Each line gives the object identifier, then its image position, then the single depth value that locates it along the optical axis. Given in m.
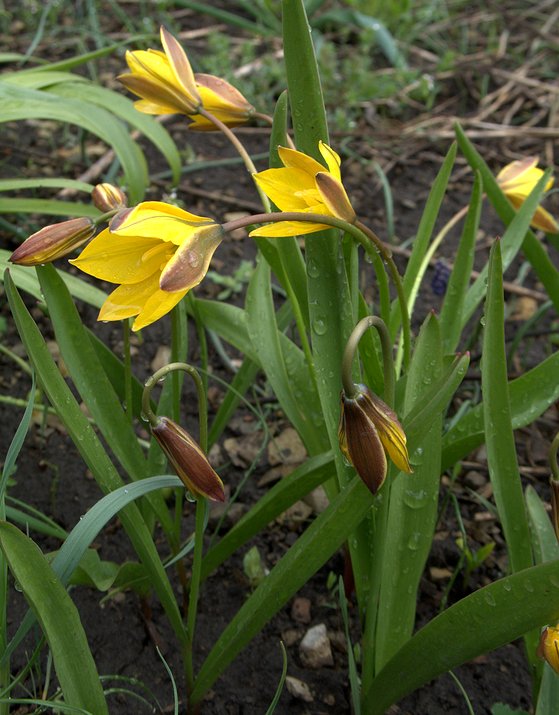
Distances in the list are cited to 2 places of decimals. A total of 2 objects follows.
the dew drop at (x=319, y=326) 0.57
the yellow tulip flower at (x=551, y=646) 0.51
